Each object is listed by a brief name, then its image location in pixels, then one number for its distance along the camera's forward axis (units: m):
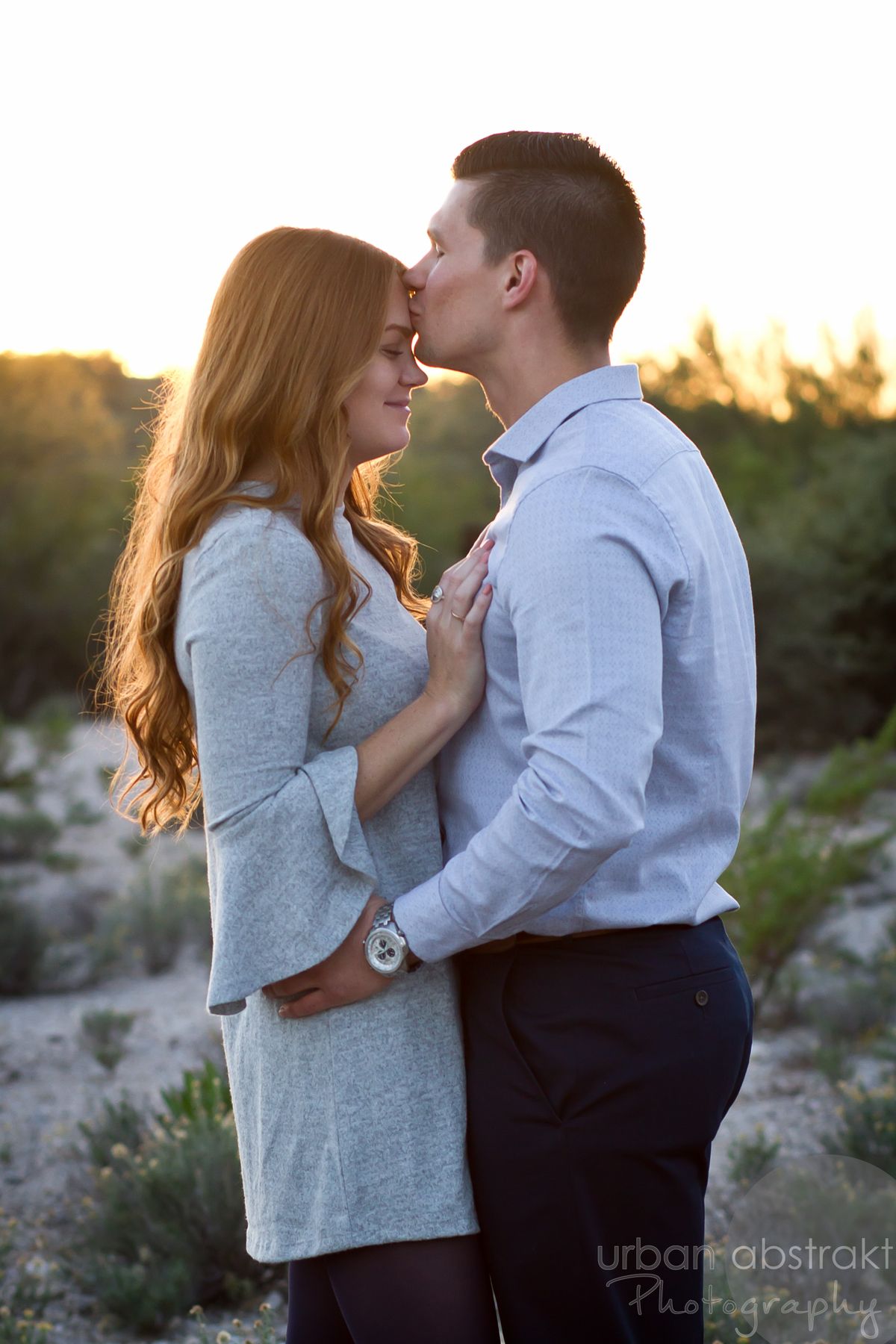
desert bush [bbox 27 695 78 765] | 13.40
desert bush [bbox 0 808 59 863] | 9.27
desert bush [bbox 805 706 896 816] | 7.36
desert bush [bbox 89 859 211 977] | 7.09
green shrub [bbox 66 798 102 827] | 10.13
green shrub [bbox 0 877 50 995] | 6.66
